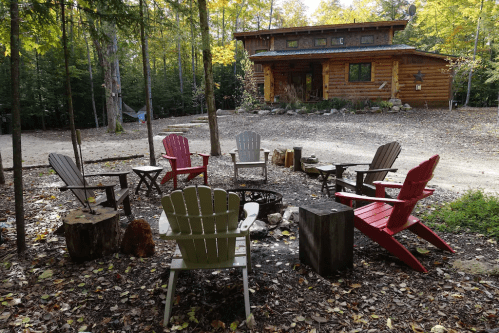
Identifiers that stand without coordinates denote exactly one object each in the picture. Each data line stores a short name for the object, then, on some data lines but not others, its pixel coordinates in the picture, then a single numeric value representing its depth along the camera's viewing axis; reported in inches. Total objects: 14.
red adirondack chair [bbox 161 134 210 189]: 210.2
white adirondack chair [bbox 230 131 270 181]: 244.2
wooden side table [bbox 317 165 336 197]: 190.1
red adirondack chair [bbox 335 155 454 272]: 103.1
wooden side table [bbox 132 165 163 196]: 186.4
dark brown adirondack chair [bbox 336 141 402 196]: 156.1
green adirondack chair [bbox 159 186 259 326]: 81.1
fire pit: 152.9
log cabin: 639.1
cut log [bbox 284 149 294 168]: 267.3
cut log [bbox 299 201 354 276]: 99.7
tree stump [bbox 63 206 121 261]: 106.4
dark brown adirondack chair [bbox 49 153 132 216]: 133.5
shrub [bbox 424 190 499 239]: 132.0
